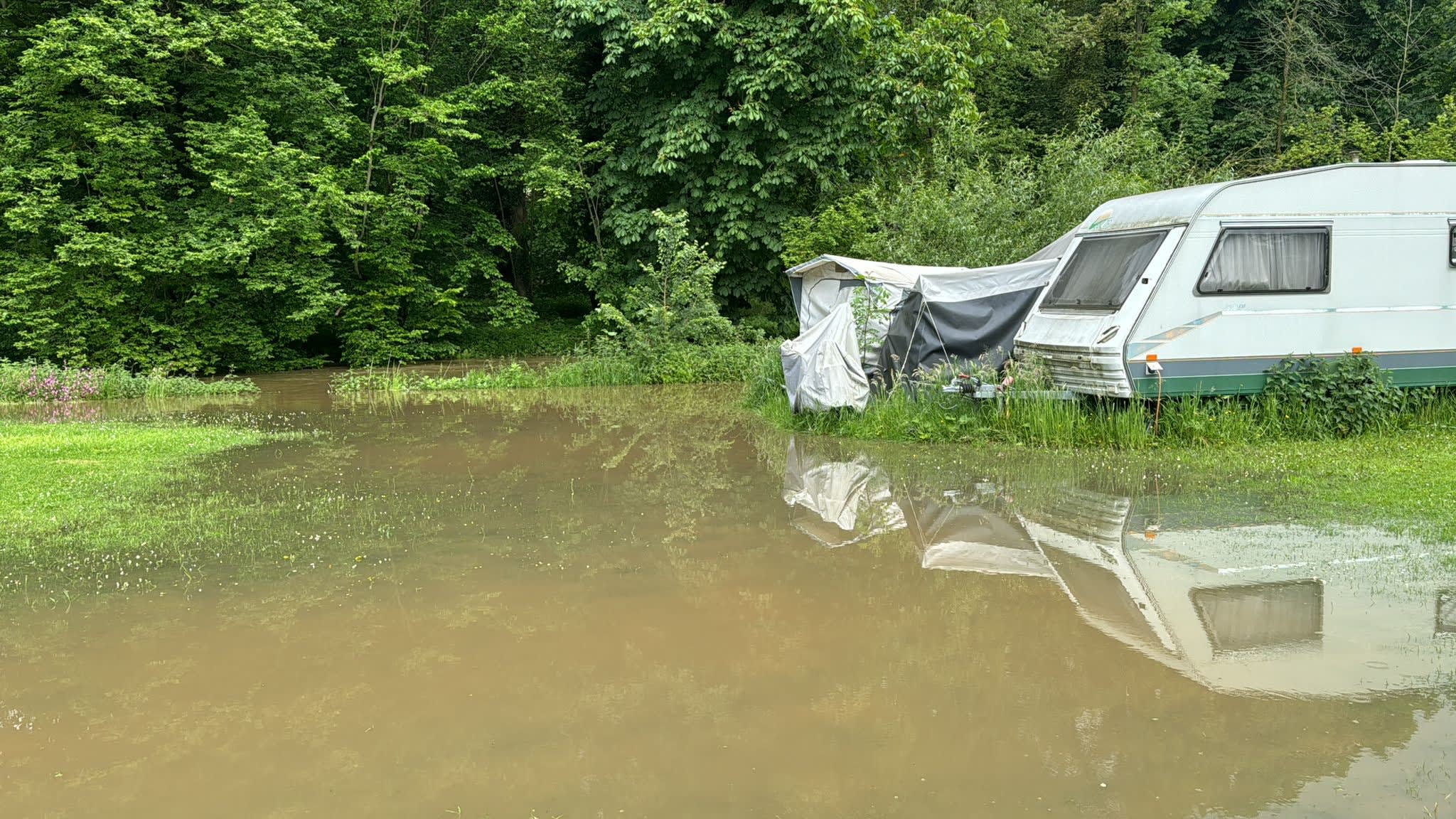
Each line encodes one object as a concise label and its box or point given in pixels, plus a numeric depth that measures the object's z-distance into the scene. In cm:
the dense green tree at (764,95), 2292
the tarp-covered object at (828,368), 1330
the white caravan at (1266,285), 1120
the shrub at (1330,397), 1130
